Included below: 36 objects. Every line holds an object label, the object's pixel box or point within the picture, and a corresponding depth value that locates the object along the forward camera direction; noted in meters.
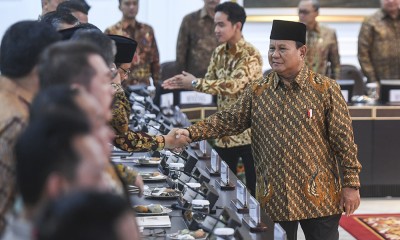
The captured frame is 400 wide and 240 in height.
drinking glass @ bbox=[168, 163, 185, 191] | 6.44
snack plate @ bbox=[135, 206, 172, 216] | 5.22
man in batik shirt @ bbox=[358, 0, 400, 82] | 11.86
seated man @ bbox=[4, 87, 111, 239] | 2.36
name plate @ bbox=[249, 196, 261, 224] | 5.09
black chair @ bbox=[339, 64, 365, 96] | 12.65
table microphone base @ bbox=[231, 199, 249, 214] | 5.49
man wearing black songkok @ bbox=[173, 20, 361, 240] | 5.72
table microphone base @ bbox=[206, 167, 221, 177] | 6.65
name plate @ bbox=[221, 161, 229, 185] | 6.26
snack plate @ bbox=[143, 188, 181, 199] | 5.73
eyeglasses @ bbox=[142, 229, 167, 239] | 4.76
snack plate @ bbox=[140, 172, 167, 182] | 6.34
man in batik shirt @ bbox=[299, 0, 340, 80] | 11.88
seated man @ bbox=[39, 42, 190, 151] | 3.05
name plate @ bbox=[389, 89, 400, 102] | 10.58
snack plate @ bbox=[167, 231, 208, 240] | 4.70
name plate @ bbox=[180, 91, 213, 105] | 10.48
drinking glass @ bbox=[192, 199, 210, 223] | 5.12
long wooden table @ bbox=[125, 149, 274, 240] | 4.94
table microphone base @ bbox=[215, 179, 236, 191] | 6.16
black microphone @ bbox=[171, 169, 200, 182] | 6.24
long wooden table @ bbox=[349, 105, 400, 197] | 10.41
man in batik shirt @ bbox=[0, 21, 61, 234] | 3.58
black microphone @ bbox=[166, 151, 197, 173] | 6.44
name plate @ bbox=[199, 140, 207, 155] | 7.49
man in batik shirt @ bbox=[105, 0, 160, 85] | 11.52
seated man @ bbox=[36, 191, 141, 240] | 2.09
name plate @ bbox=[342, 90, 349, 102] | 10.66
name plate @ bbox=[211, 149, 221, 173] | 6.73
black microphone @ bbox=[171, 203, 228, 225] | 4.73
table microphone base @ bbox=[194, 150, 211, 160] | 7.34
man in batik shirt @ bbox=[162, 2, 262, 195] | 8.04
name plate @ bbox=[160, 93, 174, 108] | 10.22
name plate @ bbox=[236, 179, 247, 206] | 5.62
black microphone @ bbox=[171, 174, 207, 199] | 5.58
